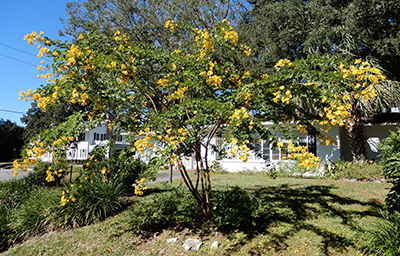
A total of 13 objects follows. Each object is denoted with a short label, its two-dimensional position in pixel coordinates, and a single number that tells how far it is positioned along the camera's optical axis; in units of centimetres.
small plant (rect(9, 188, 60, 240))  500
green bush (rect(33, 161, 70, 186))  719
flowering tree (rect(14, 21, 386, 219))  305
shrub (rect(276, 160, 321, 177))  1056
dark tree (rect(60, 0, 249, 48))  1357
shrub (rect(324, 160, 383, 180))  891
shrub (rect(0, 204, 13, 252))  489
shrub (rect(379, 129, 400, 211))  382
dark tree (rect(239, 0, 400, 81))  884
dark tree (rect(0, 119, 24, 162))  3103
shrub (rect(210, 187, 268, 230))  422
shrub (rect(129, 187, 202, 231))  469
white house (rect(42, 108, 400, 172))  1137
